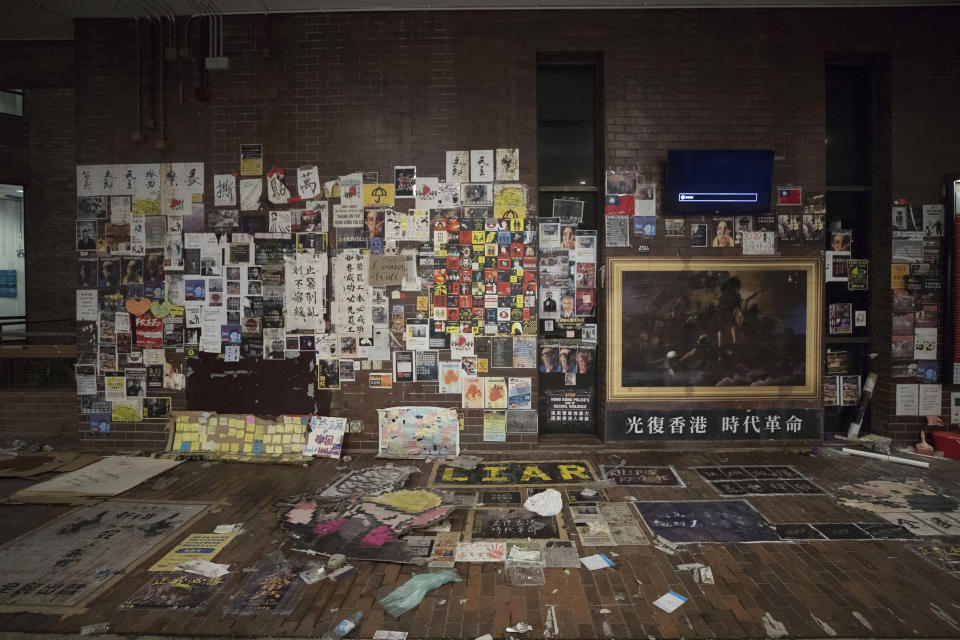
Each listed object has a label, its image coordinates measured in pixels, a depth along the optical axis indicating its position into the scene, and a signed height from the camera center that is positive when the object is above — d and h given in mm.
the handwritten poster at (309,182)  5656 +1477
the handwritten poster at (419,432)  5625 -1388
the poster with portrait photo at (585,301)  5871 +126
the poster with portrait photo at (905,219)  5695 +1088
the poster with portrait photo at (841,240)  5992 +885
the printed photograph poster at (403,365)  5684 -628
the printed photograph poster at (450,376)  5668 -750
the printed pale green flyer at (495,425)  5672 -1315
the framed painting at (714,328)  5688 -187
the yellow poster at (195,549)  3508 -1788
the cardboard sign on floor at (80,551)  3188 -1792
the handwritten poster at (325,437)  5574 -1441
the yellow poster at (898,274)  5730 +452
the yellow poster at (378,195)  5641 +1326
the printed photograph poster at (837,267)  5965 +553
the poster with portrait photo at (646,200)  5652 +1285
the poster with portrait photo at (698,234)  5668 +899
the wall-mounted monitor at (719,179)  5434 +1475
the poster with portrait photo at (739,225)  5688 +1008
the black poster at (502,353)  5648 -481
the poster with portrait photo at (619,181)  5641 +1497
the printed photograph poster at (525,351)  5637 -456
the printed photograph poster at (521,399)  5664 -1010
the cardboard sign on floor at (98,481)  4535 -1687
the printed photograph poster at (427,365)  5676 -625
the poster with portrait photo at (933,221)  5688 +1066
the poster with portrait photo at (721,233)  5676 +912
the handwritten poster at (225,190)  5703 +1392
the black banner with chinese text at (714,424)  5695 -1300
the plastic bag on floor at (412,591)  3033 -1803
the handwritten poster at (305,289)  5684 +247
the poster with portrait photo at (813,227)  5695 +993
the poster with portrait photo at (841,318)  6047 -67
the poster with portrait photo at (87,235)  5801 +878
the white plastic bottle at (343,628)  2801 -1836
